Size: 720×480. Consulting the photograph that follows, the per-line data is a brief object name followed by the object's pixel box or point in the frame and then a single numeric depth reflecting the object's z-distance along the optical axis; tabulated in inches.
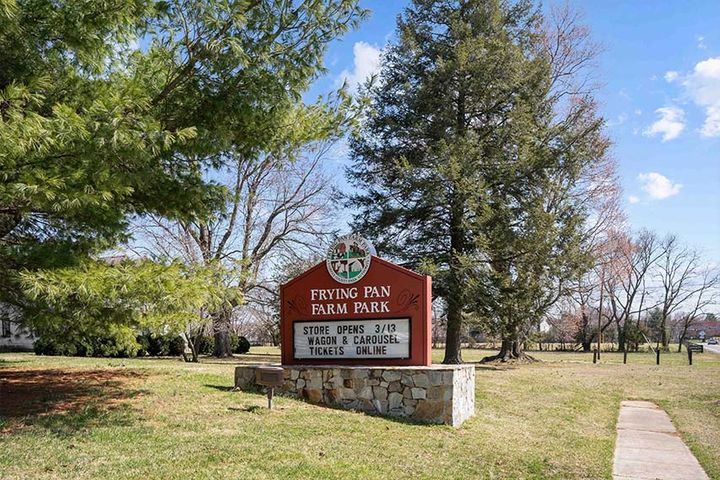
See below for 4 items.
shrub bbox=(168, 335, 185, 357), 943.3
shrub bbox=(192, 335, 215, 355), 1056.9
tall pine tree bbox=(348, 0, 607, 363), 779.4
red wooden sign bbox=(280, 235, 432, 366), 392.2
